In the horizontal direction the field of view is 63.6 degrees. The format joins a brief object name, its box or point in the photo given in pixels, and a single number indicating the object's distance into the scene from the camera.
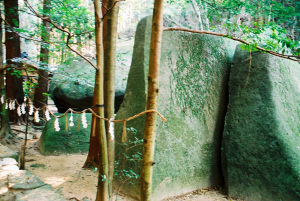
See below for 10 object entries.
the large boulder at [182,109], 3.59
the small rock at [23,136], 6.82
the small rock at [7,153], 4.54
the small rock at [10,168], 3.94
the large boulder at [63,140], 5.75
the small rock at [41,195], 2.97
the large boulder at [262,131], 3.56
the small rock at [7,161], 4.12
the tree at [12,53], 6.11
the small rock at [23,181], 3.28
